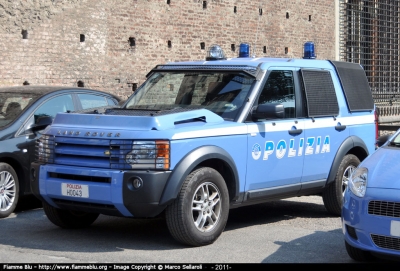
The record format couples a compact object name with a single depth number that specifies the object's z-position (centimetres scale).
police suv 646
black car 859
